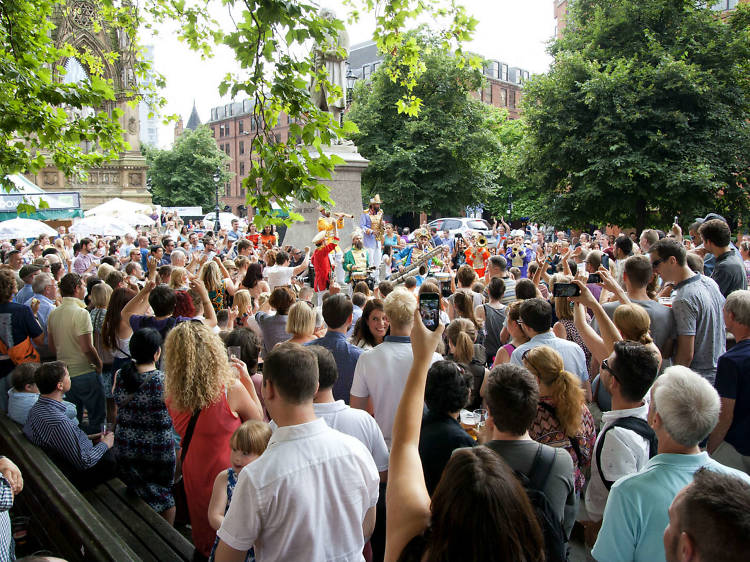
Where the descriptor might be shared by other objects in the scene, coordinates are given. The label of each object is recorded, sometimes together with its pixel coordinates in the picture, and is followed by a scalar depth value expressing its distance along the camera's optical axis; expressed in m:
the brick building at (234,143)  89.44
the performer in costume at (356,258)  12.88
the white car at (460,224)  36.12
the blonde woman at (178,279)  6.80
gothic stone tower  37.69
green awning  24.86
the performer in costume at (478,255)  13.89
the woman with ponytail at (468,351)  4.64
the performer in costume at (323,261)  12.35
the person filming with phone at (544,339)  4.31
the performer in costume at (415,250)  16.11
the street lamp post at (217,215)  32.58
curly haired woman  3.47
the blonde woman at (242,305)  7.09
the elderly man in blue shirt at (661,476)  2.34
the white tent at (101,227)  21.64
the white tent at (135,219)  23.11
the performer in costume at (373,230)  14.65
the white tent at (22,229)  17.75
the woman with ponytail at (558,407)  3.33
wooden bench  3.25
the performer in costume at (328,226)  12.30
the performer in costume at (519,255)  15.52
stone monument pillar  15.63
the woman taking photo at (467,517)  1.36
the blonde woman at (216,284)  7.65
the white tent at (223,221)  38.75
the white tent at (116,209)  23.86
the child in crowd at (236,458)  3.01
